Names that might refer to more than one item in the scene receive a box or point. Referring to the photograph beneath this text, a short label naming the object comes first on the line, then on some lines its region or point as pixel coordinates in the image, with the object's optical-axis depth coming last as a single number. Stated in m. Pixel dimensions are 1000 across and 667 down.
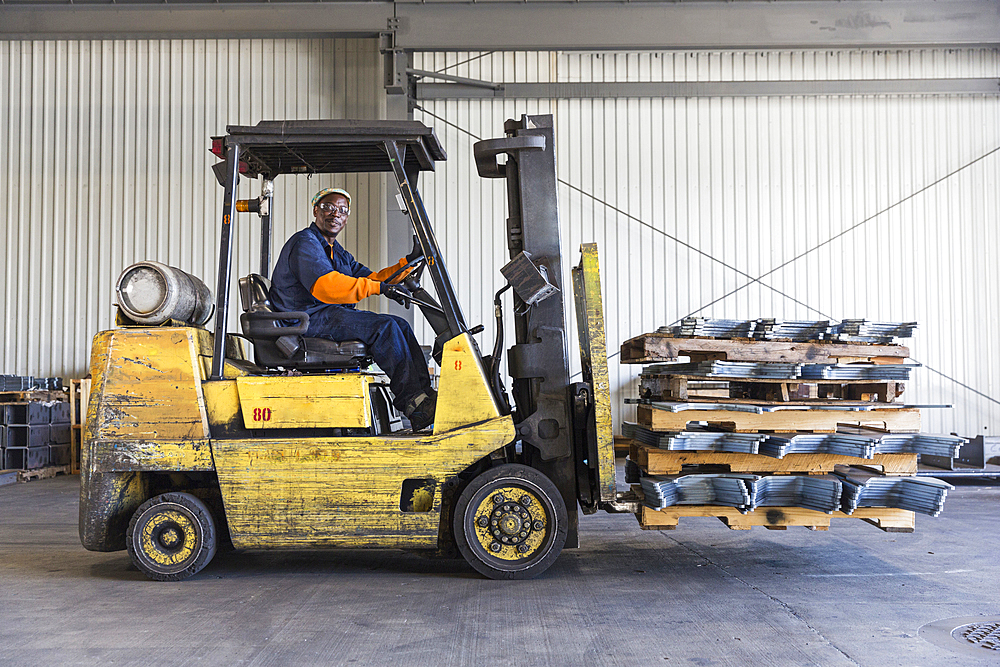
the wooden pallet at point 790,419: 4.50
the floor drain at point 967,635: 3.21
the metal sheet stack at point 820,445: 4.36
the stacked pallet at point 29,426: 9.82
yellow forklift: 4.28
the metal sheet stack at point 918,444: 4.42
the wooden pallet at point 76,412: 10.69
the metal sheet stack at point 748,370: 4.50
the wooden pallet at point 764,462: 4.50
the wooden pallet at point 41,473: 9.68
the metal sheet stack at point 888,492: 4.32
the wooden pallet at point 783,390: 4.58
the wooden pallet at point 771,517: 4.43
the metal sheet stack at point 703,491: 4.36
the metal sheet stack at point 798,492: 4.34
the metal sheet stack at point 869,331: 4.74
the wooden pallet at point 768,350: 4.61
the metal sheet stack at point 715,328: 4.66
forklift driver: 4.37
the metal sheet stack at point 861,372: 4.53
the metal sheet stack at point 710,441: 4.43
